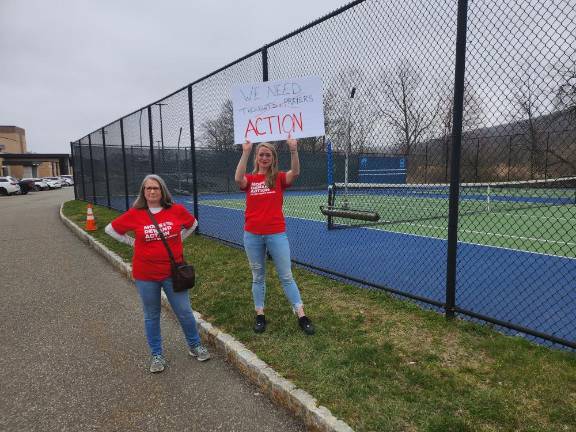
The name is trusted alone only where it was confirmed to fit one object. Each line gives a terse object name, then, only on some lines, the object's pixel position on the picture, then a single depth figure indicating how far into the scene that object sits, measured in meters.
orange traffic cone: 10.82
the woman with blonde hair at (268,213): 3.80
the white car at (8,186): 34.41
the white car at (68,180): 64.87
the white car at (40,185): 45.56
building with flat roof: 59.86
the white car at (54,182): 49.81
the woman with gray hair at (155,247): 3.40
